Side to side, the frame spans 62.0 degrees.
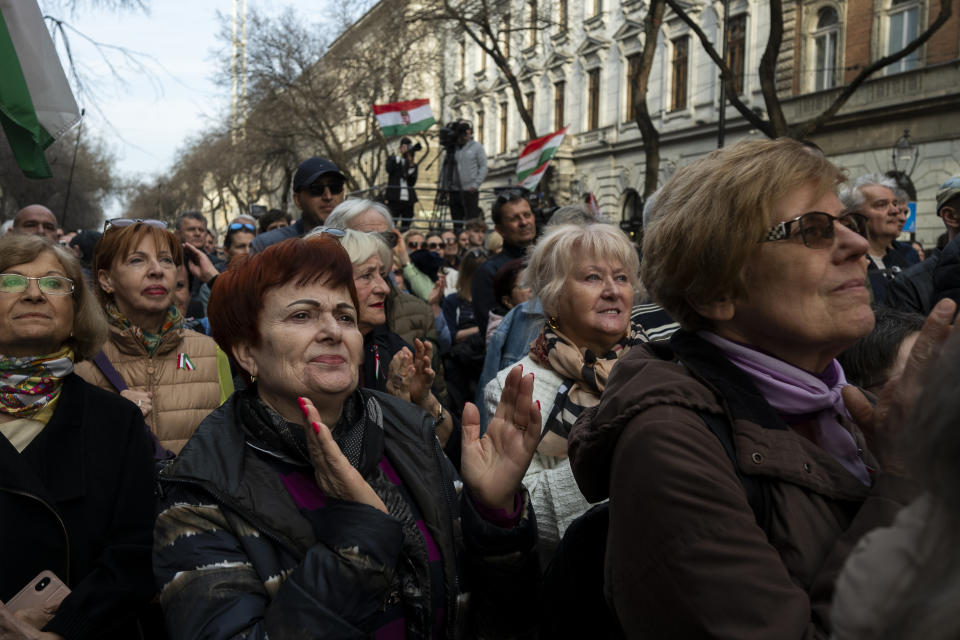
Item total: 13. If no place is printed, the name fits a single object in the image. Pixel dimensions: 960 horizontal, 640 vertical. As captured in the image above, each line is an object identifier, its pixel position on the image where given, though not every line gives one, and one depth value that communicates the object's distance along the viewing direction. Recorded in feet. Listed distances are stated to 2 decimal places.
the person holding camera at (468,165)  37.70
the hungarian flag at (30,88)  10.95
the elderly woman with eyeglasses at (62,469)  7.52
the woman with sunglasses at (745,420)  4.49
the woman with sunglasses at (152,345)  11.08
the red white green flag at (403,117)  45.57
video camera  36.36
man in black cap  17.38
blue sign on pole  54.85
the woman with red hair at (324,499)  5.75
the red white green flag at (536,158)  37.70
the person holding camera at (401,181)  40.93
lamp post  65.26
